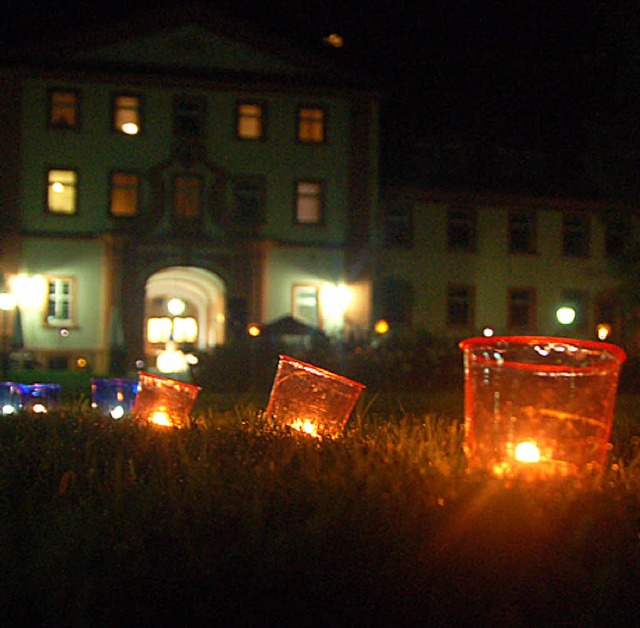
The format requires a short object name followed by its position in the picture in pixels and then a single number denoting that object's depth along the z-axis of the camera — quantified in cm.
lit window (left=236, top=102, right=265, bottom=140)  3027
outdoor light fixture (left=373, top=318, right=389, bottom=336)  2490
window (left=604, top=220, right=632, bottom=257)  2220
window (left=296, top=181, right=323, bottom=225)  3050
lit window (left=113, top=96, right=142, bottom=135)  2972
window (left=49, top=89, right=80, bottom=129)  2945
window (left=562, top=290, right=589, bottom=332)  3416
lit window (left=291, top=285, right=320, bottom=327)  3009
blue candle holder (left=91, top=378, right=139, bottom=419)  1054
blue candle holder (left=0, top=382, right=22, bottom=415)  1045
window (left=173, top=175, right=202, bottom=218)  3000
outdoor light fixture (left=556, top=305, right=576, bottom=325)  2453
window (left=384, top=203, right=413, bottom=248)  3259
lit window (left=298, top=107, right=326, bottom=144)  3044
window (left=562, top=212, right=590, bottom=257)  3412
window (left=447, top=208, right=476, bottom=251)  3309
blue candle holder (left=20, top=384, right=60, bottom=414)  1045
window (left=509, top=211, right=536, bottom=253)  3362
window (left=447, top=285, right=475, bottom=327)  3303
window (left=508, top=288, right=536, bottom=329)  3369
